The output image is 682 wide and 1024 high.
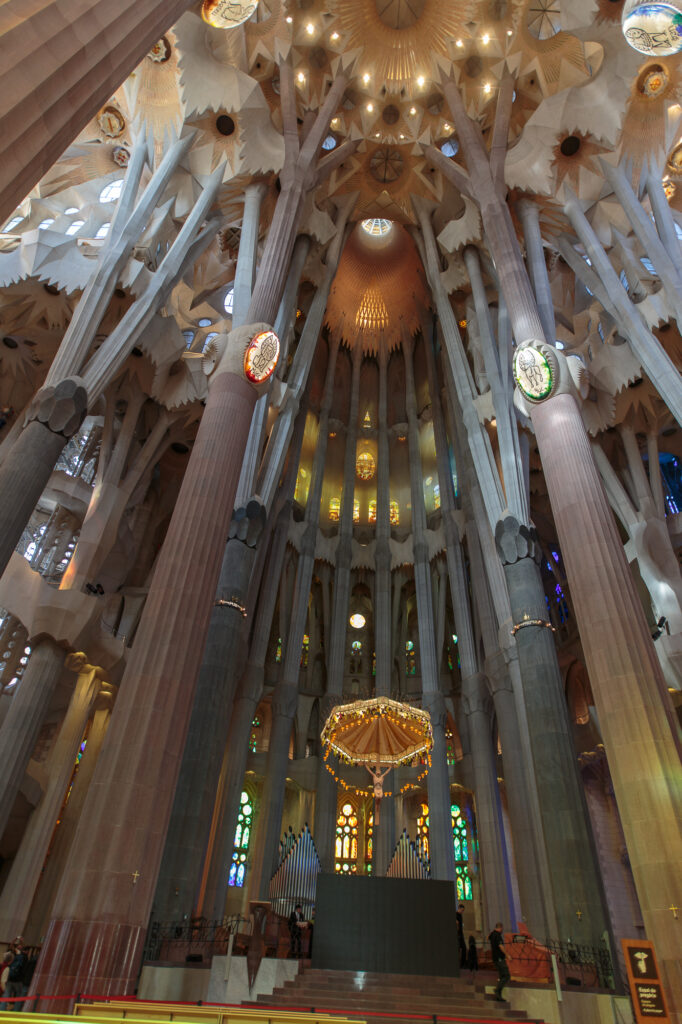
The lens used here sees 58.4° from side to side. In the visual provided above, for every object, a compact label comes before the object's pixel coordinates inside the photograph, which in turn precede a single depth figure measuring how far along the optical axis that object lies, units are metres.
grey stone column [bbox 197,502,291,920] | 15.41
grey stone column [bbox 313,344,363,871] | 19.52
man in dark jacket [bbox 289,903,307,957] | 12.00
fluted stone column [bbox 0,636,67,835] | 12.16
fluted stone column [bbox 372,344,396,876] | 19.30
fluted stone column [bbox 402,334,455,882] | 18.39
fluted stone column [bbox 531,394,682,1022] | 7.98
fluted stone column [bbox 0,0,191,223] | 4.24
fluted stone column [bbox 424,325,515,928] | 17.05
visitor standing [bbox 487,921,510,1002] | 9.84
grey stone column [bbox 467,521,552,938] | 14.45
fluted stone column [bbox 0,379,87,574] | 10.26
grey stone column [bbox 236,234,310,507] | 16.55
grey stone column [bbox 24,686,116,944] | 15.22
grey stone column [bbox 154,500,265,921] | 11.30
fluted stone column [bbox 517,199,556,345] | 14.71
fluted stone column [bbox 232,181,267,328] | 14.17
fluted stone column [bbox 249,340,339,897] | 17.50
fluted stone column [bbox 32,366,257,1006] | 6.86
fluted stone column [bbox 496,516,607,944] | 11.54
